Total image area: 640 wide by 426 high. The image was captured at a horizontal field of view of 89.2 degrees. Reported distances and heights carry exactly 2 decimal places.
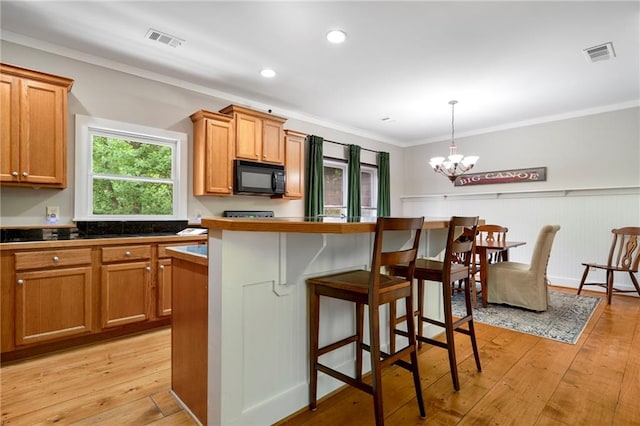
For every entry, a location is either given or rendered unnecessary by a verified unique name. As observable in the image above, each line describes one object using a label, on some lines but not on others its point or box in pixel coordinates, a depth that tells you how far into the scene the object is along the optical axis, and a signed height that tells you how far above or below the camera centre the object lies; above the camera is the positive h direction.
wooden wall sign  5.25 +0.63
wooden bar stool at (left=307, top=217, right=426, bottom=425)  1.51 -0.43
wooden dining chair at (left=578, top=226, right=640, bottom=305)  3.94 -0.53
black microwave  3.95 +0.44
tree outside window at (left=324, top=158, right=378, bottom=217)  5.70 +0.47
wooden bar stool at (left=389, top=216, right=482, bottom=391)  1.99 -0.42
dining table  3.79 -0.47
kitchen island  1.47 -0.52
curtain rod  5.48 +1.21
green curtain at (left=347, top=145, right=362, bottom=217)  5.67 +0.53
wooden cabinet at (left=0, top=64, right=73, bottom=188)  2.59 +0.70
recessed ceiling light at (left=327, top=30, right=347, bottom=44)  2.76 +1.54
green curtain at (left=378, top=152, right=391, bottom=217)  6.23 +0.54
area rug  3.04 -1.10
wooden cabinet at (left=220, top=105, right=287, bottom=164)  3.98 +1.01
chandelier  4.27 +0.70
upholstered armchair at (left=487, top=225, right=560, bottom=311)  3.56 -0.77
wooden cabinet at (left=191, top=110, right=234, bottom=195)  3.74 +0.70
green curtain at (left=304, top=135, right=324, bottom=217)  5.01 +0.51
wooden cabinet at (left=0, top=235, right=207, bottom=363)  2.42 -0.66
